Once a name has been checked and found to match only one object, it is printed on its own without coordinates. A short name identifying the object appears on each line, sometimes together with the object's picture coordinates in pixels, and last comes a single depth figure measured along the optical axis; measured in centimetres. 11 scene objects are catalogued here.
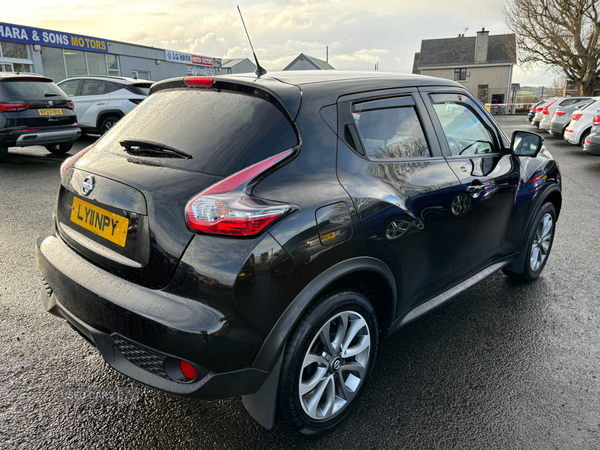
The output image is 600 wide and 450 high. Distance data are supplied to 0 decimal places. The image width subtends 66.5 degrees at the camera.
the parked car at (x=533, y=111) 2383
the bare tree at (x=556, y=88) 4323
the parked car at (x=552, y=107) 1787
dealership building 2231
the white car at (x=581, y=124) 1306
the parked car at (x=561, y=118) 1620
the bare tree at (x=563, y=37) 3114
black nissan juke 182
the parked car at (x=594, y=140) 985
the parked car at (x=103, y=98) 1124
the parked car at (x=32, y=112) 848
